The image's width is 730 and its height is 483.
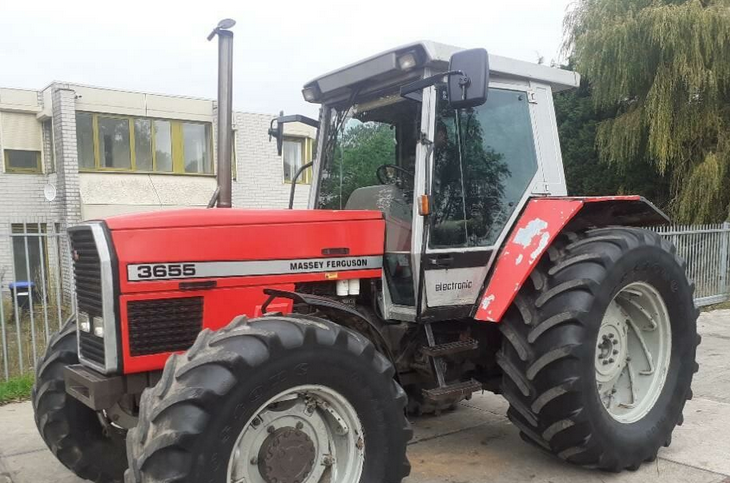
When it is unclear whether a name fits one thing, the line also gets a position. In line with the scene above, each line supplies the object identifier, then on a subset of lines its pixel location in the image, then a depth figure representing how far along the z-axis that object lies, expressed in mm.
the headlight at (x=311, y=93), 4238
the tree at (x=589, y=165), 13539
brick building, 14344
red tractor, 2719
